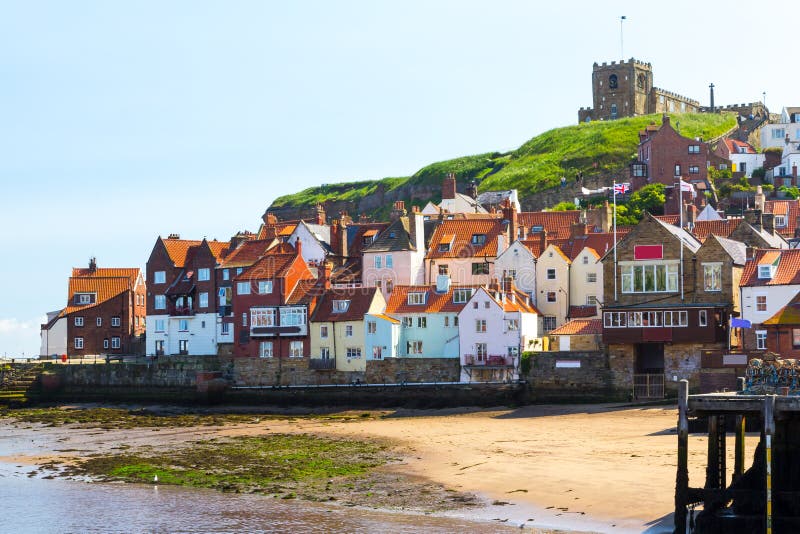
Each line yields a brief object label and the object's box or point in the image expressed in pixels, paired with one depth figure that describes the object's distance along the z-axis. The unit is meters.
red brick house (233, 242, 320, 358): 78.12
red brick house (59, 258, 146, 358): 99.88
